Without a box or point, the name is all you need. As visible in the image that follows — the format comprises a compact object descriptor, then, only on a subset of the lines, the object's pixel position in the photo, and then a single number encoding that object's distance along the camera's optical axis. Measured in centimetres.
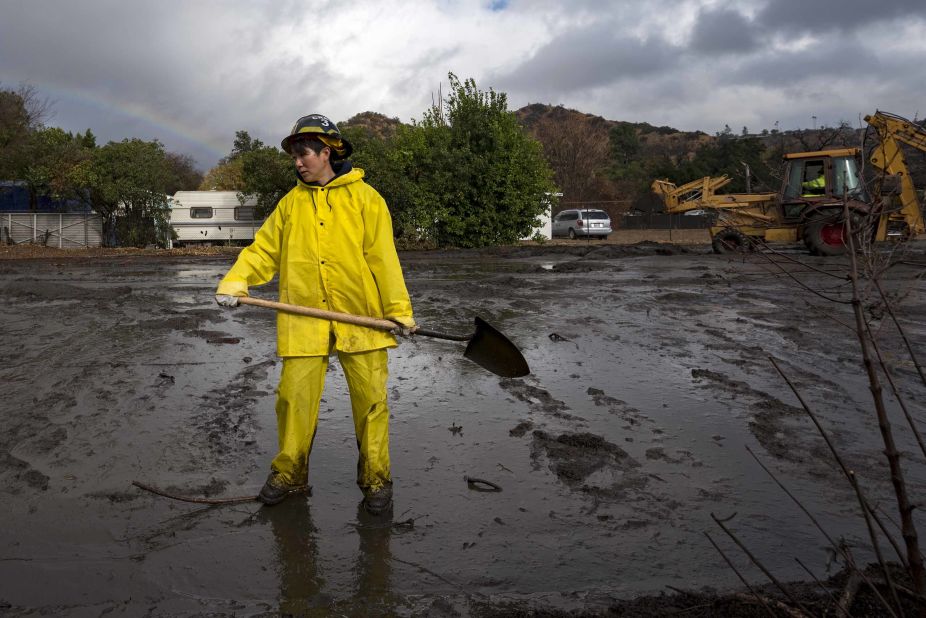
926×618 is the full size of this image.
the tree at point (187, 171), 6341
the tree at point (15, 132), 3221
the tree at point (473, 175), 2498
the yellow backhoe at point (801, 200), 1773
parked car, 3417
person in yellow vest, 1814
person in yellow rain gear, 371
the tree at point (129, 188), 2744
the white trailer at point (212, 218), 3219
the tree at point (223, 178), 5109
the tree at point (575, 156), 5259
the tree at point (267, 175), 3073
